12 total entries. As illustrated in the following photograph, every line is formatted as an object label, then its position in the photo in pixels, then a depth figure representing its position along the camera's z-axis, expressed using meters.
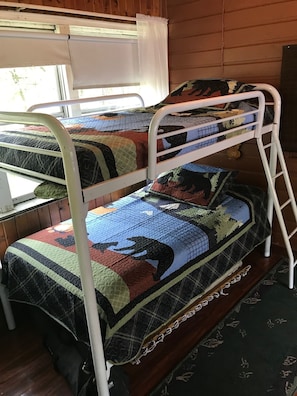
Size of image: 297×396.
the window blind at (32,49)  2.17
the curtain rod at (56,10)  2.12
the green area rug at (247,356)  1.74
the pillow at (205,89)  2.54
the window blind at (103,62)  2.59
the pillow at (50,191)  1.38
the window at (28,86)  2.40
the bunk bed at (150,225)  1.49
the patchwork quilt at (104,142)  1.37
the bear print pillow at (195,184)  2.60
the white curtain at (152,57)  3.00
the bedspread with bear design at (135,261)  1.70
